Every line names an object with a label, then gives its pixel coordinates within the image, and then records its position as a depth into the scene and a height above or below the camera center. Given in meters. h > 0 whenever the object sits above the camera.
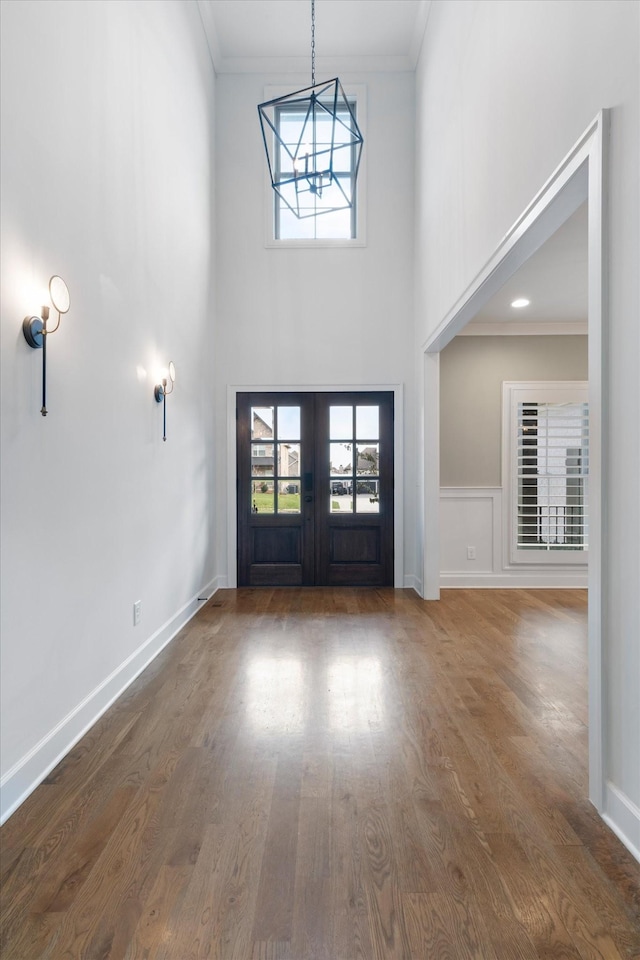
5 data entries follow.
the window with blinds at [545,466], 6.06 +0.05
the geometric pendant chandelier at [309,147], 6.09 +3.35
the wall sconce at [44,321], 2.20 +0.56
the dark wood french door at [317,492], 6.13 -0.22
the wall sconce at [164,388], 3.90 +0.56
